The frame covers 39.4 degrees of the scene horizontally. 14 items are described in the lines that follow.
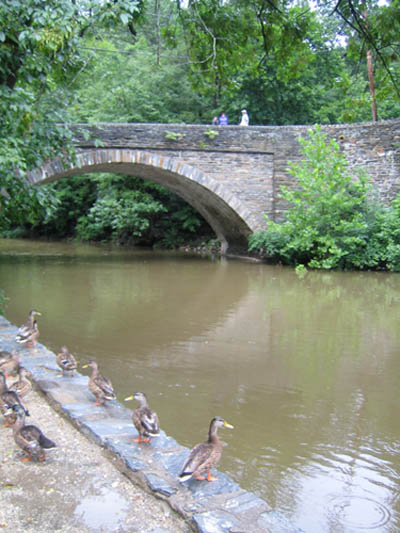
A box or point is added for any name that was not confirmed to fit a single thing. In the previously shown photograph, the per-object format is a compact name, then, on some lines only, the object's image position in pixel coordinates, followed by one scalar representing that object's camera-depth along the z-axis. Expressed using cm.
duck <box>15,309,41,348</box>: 563
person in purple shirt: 2021
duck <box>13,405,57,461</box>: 317
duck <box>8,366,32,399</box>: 408
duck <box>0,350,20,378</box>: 467
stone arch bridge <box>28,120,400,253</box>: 1658
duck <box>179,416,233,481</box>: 287
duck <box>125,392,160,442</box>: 342
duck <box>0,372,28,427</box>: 363
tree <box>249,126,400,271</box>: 1508
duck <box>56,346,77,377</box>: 481
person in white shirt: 1912
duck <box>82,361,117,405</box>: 416
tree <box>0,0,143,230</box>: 486
